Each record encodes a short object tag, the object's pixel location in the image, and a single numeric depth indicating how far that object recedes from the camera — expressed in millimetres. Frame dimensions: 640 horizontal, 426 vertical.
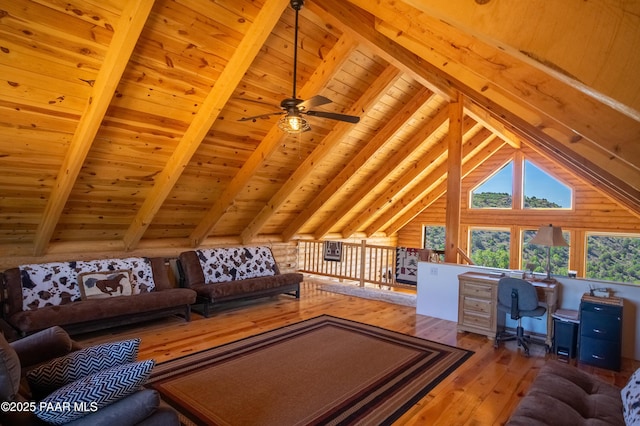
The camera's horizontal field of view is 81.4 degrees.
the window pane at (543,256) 8203
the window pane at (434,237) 10383
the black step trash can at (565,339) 3967
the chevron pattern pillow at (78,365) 1914
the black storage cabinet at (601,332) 3623
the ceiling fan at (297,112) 3217
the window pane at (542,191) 8211
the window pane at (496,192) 8875
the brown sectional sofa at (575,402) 1866
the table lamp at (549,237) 4152
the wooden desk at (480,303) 4430
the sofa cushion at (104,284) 4297
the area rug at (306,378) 2717
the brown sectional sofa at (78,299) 3760
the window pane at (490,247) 9031
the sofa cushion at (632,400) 1784
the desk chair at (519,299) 3916
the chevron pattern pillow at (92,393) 1538
